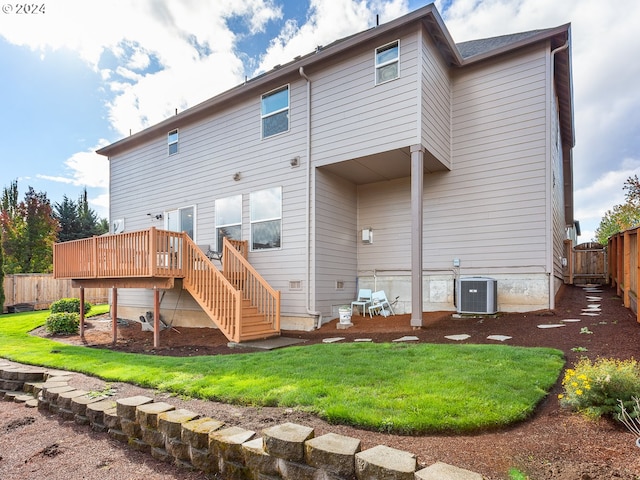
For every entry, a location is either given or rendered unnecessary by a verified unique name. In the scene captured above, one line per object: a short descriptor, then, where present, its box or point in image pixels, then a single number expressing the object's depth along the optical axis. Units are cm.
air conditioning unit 730
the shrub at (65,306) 1148
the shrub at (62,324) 990
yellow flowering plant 259
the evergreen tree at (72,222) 2750
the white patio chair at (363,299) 886
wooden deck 725
